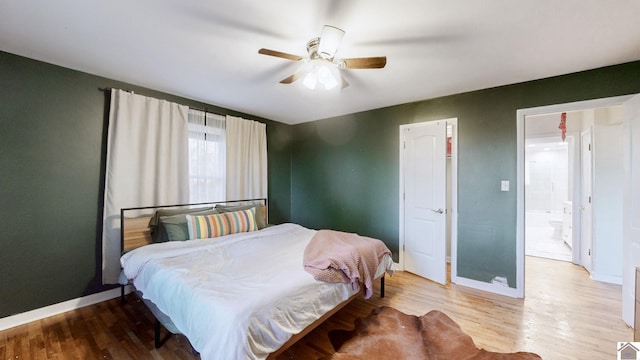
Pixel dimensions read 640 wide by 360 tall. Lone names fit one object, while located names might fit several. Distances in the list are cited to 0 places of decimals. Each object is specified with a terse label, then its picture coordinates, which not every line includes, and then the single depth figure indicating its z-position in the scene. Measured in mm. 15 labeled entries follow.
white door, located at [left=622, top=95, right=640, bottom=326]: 2176
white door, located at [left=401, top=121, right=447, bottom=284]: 3232
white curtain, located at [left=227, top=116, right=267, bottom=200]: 3824
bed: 1389
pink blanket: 1996
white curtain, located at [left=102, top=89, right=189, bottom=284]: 2715
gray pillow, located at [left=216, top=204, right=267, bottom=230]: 3375
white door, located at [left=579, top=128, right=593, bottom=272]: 3535
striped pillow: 2805
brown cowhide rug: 1853
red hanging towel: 3930
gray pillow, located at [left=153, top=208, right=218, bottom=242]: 2691
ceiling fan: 1646
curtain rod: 2747
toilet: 5562
